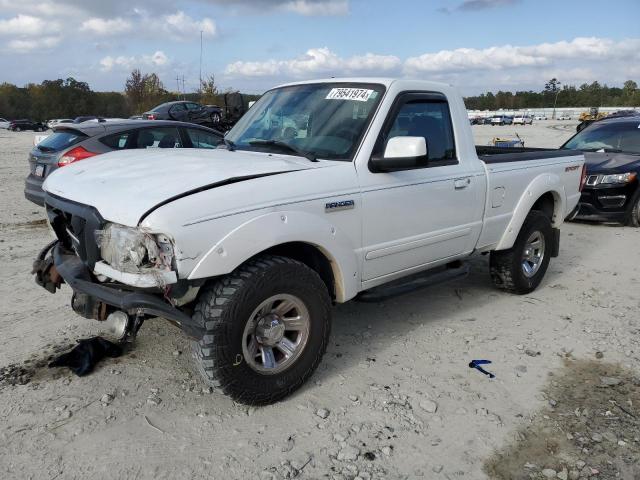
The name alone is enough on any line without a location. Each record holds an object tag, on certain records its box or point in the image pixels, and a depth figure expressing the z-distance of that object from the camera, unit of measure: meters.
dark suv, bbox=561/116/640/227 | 8.79
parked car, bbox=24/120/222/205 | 7.65
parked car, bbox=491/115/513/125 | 76.44
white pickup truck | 2.89
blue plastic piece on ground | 3.88
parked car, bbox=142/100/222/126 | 19.00
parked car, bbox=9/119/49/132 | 53.78
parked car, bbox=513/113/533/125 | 73.49
